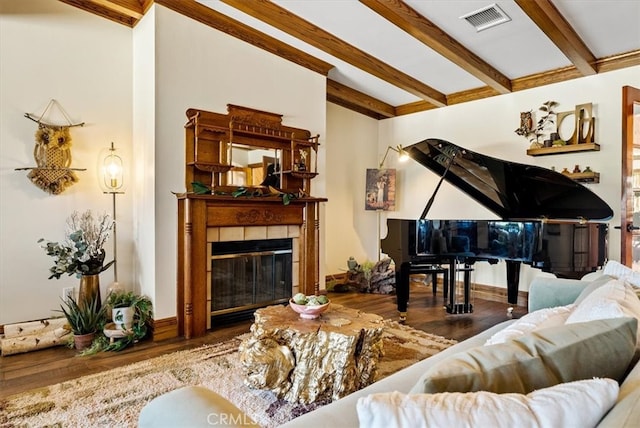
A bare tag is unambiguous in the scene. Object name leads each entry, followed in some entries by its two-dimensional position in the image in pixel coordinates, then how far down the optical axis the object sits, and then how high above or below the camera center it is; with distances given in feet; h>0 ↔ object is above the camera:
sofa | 2.17 -1.20
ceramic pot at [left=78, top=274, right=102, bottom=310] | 10.55 -2.36
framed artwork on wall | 18.65 +1.03
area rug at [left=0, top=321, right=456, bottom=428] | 6.56 -3.76
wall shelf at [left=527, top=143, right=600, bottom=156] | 13.03 +2.26
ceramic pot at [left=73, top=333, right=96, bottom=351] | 10.02 -3.66
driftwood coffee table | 6.81 -2.82
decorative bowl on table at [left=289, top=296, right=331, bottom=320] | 7.42 -2.05
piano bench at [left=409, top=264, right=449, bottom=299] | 14.38 -2.42
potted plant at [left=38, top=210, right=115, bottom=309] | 10.36 -1.37
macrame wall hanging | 10.82 +1.55
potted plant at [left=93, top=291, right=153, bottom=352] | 10.14 -3.25
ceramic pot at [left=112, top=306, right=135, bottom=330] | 10.51 -3.15
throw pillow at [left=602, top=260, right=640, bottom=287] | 5.76 -1.05
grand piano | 10.52 -0.54
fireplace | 11.26 -0.37
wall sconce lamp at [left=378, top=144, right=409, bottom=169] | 18.97 +3.00
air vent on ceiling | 10.36 +5.65
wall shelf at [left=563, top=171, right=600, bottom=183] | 13.10 +1.20
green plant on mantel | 11.30 +0.54
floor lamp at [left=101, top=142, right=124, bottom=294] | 11.84 +0.97
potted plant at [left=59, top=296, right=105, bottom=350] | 10.07 -3.16
